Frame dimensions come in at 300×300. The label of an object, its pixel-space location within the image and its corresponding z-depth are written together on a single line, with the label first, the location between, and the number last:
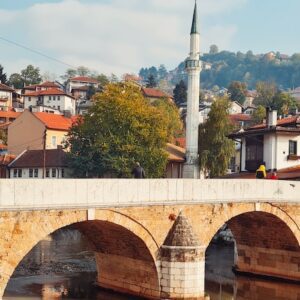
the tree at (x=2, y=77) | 104.64
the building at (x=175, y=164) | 54.50
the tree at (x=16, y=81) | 117.88
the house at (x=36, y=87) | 104.94
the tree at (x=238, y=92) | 141.86
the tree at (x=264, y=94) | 111.16
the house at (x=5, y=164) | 56.47
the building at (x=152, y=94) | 99.69
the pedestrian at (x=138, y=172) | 22.39
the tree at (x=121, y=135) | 43.19
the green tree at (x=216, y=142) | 49.31
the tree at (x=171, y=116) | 62.62
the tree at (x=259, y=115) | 79.66
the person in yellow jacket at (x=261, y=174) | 28.27
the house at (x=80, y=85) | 114.44
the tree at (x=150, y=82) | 128.62
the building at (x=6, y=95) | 89.14
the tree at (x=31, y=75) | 123.18
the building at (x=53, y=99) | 91.19
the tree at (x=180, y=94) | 116.12
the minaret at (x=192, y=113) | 49.25
